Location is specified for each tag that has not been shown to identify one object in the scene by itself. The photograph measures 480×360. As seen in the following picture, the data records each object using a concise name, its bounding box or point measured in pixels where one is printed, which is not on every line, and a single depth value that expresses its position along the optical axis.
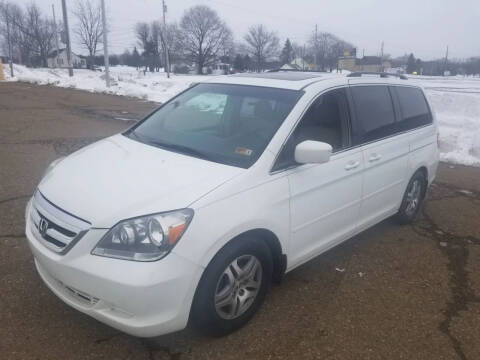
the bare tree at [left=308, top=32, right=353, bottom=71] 70.56
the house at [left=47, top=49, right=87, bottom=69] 82.12
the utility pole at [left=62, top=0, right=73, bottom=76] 30.55
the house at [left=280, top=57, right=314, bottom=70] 71.31
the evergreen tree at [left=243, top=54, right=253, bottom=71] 72.80
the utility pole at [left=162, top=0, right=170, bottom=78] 41.96
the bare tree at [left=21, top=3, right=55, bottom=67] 70.00
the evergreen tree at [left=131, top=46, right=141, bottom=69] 88.93
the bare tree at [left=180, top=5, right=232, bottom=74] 73.31
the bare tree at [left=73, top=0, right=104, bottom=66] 70.25
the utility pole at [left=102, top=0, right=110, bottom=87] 22.41
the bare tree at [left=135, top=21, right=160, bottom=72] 82.66
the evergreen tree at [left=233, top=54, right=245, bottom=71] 70.64
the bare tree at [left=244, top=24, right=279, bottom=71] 79.31
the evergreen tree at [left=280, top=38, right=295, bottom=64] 85.38
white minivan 2.31
